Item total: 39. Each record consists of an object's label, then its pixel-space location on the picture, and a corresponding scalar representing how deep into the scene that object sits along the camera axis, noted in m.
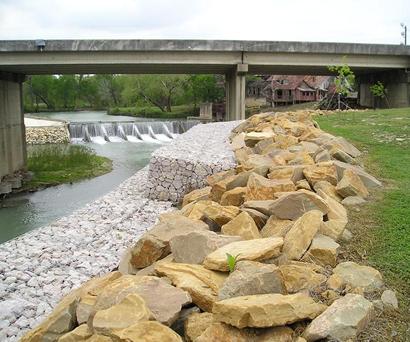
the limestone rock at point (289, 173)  6.54
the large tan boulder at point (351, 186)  5.96
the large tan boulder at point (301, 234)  4.15
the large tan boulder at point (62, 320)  3.78
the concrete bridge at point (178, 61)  21.16
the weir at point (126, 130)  35.19
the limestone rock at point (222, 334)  3.03
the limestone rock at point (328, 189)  5.85
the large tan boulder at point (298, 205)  4.95
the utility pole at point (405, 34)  45.86
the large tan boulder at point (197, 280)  3.53
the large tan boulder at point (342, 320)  2.96
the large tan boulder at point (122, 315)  3.15
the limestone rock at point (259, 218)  5.17
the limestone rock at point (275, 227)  4.62
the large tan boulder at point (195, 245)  4.34
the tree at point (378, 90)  19.12
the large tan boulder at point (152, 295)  3.35
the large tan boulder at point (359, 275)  3.67
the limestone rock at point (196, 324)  3.24
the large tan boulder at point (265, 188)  5.93
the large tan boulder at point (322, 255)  4.08
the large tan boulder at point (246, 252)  3.95
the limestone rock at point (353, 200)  5.73
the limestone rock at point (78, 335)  3.37
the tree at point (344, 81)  15.88
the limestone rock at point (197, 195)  7.86
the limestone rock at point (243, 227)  4.78
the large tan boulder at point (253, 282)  3.39
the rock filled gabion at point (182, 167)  9.73
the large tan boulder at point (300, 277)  3.64
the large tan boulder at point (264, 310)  3.02
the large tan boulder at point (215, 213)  5.59
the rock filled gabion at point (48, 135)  34.56
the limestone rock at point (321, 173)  6.24
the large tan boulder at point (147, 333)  2.97
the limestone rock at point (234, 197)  6.40
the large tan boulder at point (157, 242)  4.92
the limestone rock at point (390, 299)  3.47
